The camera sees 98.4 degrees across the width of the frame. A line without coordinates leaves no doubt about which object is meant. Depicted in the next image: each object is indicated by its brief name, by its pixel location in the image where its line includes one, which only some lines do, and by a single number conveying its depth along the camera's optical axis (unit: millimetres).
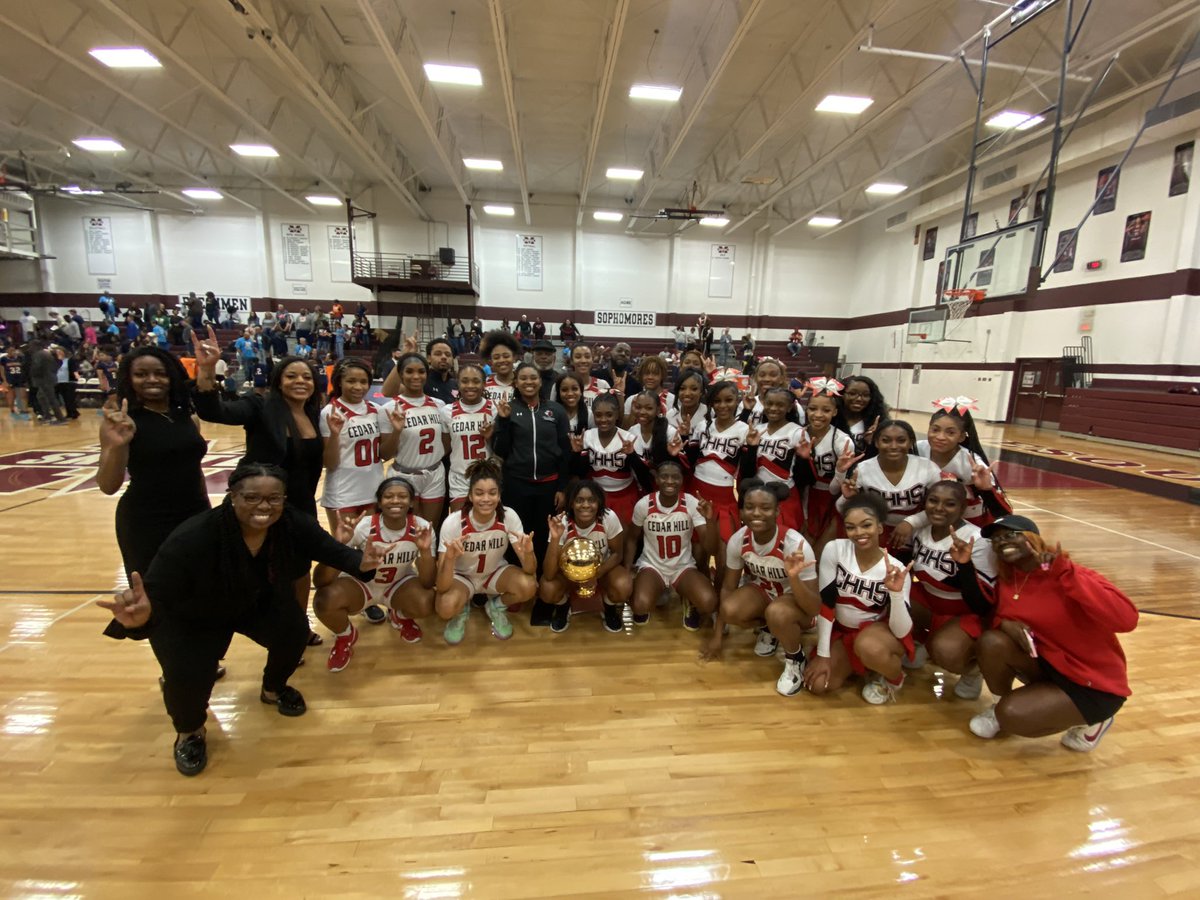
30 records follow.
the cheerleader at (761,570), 2844
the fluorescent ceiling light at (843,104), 11062
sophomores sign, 21500
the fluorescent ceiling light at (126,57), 10039
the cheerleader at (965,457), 2984
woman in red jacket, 2256
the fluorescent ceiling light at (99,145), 14672
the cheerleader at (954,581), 2674
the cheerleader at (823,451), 3521
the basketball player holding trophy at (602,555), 3256
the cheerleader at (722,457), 3652
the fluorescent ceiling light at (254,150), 14328
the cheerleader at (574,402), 3852
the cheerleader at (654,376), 4527
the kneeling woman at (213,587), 2057
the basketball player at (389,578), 2932
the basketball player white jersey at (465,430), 3717
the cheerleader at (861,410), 3697
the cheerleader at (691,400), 3898
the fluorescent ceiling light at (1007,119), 11680
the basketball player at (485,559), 3082
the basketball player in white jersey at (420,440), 3646
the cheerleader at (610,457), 3699
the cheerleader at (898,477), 3068
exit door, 13953
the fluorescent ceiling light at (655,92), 10906
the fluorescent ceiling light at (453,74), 10523
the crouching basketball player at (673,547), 3354
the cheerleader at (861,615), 2613
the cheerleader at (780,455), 3553
